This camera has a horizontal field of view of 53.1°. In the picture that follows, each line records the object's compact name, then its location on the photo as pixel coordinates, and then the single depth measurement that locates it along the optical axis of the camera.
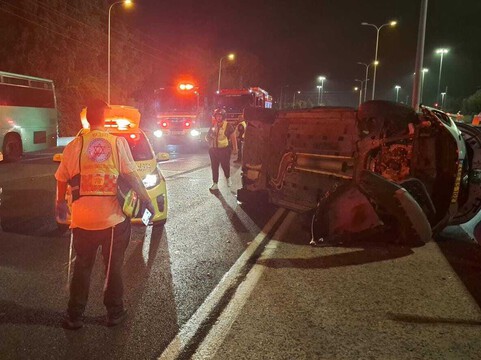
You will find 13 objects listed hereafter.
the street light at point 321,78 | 77.44
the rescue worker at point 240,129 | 9.95
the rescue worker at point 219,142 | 10.93
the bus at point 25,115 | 16.94
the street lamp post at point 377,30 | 35.69
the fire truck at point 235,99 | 24.95
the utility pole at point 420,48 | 15.52
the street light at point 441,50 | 35.78
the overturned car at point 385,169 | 5.74
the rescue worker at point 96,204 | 3.64
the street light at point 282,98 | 80.45
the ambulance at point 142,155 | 6.62
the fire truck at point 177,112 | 25.28
